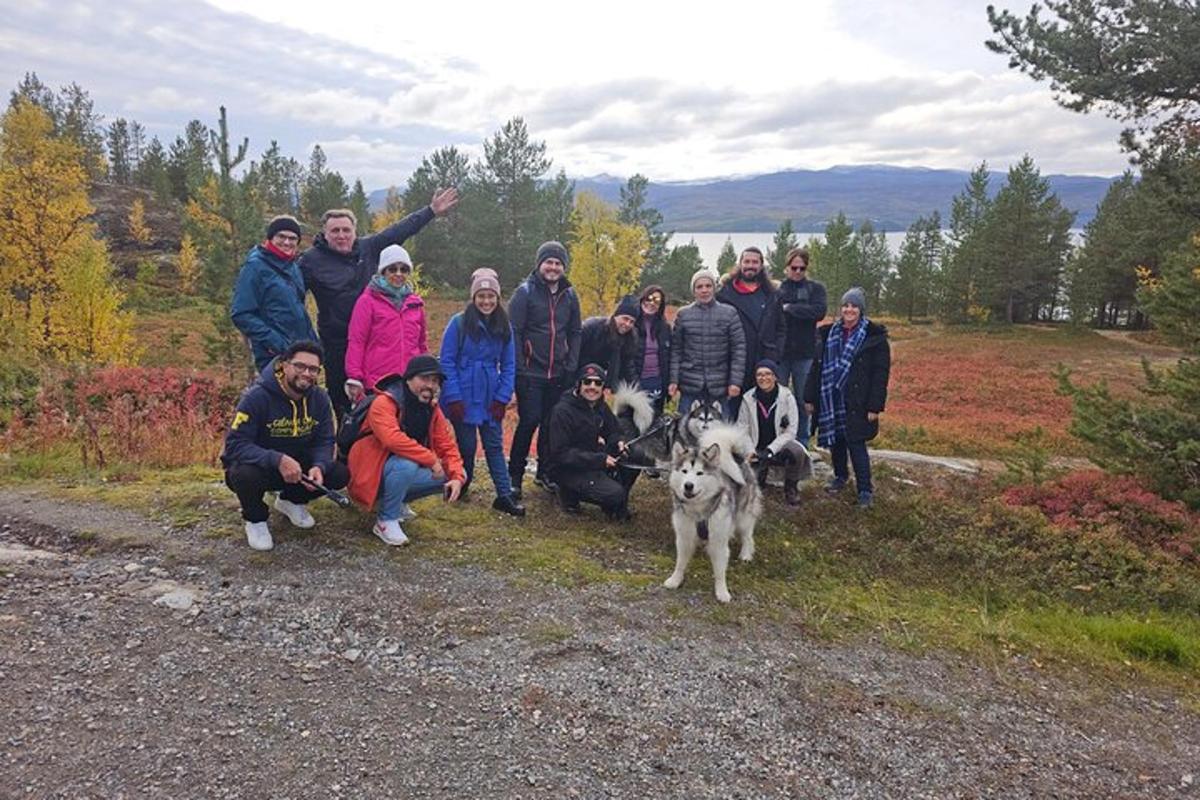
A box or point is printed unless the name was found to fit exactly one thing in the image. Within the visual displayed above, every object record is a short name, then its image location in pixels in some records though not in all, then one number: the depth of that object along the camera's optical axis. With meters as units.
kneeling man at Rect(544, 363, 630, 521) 6.38
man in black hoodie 4.91
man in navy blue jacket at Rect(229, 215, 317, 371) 5.32
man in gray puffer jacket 6.89
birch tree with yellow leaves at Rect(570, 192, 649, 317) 30.44
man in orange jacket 5.31
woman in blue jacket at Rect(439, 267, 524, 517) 5.92
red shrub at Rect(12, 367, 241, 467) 8.02
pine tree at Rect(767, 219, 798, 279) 43.97
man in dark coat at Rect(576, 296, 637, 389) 6.89
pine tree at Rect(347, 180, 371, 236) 49.98
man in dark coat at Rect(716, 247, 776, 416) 7.27
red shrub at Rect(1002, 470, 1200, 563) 6.66
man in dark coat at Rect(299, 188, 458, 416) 5.83
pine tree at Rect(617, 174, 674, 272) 41.53
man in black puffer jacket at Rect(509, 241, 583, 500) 6.44
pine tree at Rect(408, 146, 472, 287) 43.00
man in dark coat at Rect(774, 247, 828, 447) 7.31
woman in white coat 6.80
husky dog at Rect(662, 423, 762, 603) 5.00
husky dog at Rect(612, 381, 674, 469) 6.89
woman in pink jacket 5.58
